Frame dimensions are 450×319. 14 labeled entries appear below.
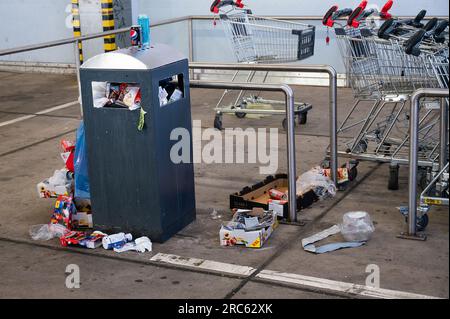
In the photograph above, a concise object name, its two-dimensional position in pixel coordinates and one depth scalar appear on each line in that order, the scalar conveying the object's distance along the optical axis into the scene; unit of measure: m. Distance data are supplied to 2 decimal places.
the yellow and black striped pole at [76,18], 10.73
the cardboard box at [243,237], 4.64
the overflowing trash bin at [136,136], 4.51
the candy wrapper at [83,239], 4.73
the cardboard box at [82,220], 5.05
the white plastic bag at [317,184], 5.53
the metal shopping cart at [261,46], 7.89
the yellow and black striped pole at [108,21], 10.41
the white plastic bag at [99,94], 4.64
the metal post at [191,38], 10.19
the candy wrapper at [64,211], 5.00
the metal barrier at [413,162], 4.54
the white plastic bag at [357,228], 4.71
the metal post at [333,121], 5.20
